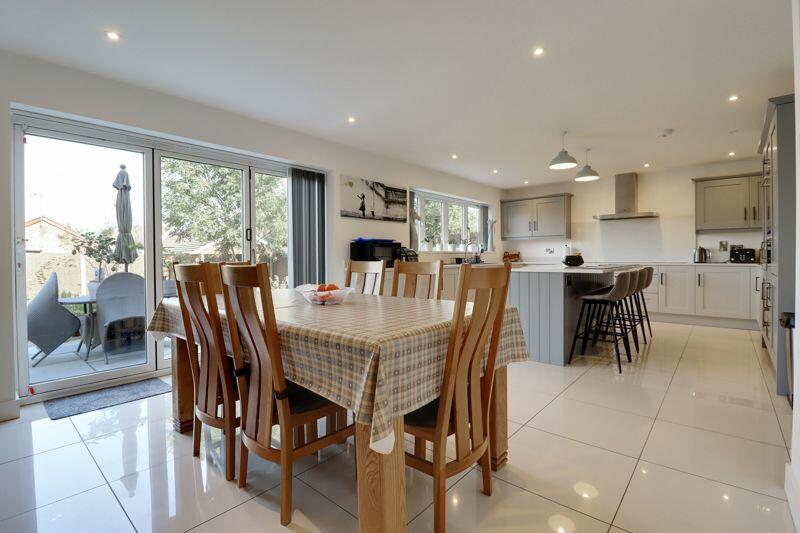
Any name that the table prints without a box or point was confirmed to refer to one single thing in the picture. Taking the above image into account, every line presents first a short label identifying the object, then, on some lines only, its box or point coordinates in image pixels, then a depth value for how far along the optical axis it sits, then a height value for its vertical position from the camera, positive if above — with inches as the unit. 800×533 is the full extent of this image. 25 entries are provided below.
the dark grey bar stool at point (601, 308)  135.5 -19.2
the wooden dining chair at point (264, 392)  56.2 -20.4
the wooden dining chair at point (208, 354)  67.2 -16.5
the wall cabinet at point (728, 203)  209.5 +33.6
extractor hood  251.1 +45.1
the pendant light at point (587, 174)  179.2 +42.1
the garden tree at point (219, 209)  140.3 +23.8
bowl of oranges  79.2 -6.0
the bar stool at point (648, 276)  176.3 -6.6
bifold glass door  112.9 +10.1
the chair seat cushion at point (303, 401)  61.9 -22.8
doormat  105.3 -38.7
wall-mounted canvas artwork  189.3 +35.1
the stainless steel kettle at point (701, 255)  227.6 +3.9
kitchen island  141.1 -16.0
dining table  44.9 -14.0
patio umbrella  127.9 +15.9
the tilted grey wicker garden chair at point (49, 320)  114.1 -15.6
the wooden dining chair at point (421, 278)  96.4 -3.4
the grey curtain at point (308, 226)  173.8 +19.3
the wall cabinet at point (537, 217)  279.0 +35.5
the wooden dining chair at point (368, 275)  108.5 -2.9
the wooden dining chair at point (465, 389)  52.6 -19.0
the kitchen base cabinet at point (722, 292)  202.7 -16.7
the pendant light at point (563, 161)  160.4 +43.4
